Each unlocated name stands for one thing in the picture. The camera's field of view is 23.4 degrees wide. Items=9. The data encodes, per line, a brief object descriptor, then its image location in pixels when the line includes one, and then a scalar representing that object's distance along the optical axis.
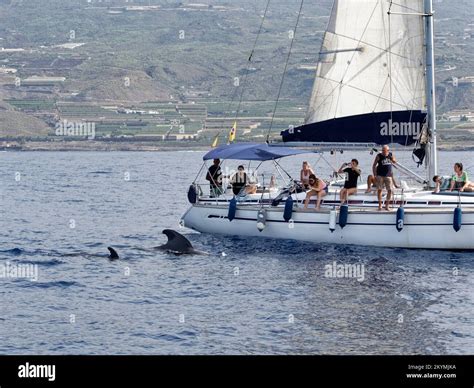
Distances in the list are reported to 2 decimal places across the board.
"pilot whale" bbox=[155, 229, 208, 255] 40.75
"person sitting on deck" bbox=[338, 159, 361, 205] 40.91
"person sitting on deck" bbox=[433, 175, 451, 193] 40.62
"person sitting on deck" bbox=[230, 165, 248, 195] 46.12
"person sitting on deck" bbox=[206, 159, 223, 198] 46.75
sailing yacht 40.62
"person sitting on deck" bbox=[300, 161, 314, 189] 43.00
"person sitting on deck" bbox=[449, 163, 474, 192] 40.72
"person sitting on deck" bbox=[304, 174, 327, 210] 41.62
